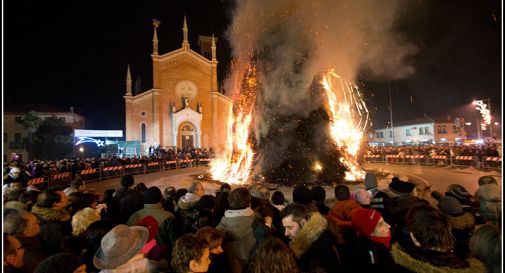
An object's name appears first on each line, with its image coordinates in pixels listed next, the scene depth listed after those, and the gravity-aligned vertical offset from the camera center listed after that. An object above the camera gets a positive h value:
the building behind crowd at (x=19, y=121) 50.06 +5.16
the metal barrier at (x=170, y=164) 26.61 -1.63
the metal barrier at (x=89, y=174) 18.08 -1.62
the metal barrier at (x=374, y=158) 29.58 -1.70
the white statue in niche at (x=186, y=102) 42.88 +6.43
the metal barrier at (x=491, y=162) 18.27 -1.53
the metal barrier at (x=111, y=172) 20.14 -1.66
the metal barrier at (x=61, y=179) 14.75 -1.54
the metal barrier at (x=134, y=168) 22.29 -1.63
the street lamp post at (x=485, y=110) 38.40 +3.79
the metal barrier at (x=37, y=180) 13.00 -1.38
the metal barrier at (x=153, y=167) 24.45 -1.67
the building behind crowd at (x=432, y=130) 65.12 +2.16
